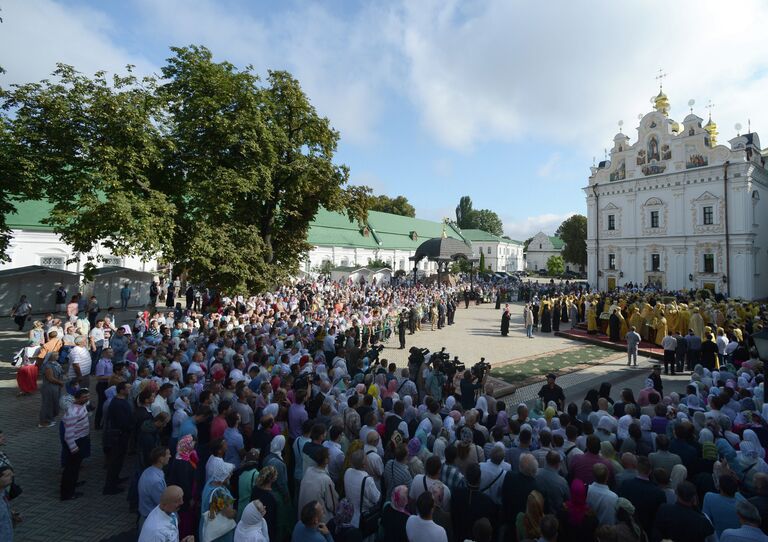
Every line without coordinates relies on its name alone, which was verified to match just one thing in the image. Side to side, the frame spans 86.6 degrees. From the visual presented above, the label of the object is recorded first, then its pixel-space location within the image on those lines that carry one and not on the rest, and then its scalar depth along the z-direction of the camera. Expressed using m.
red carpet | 16.39
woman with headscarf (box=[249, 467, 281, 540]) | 3.99
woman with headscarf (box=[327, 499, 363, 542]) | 3.82
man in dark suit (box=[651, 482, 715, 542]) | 3.66
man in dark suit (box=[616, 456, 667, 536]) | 4.17
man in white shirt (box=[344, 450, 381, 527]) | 4.30
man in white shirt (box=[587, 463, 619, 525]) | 3.96
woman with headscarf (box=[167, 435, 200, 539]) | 4.54
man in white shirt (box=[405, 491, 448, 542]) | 3.52
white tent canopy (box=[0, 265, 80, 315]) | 20.31
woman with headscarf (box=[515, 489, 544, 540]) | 3.66
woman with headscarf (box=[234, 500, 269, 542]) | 3.44
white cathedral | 32.81
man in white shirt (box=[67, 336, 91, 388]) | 8.88
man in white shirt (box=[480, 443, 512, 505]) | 4.53
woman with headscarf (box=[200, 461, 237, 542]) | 3.72
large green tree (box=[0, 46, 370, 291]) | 12.46
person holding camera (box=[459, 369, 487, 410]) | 8.58
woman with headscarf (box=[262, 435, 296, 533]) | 4.54
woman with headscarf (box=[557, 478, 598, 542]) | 3.94
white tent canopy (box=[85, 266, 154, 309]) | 22.62
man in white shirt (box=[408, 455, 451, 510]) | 4.18
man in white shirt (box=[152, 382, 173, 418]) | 6.31
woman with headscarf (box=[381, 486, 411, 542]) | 3.85
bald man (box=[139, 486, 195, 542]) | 3.41
